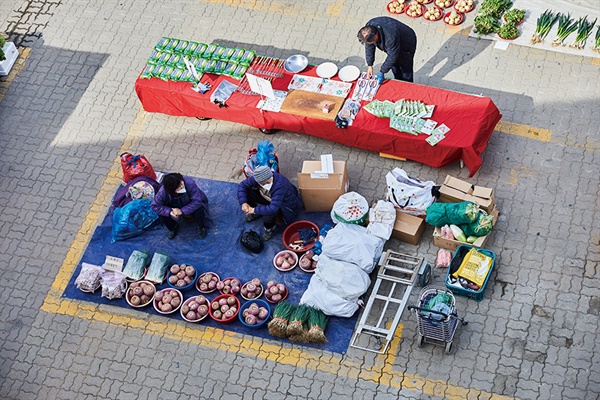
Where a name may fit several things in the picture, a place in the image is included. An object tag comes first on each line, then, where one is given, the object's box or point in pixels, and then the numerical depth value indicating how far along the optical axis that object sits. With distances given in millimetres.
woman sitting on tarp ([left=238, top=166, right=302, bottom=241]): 10914
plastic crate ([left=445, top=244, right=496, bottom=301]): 10281
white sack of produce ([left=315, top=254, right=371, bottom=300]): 10328
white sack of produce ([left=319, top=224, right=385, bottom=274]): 10539
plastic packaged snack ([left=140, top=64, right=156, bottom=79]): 12820
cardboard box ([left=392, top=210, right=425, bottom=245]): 10898
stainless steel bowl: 12781
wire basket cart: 9445
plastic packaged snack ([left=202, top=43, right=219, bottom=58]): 12953
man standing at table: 11839
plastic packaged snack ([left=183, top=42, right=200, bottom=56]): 13031
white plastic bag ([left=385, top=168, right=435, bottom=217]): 10992
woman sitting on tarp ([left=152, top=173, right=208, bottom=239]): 10852
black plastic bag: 11180
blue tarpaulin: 10984
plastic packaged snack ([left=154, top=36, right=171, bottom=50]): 13196
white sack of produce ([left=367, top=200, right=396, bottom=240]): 10781
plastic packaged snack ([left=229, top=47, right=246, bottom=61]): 12891
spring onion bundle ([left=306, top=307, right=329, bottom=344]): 10109
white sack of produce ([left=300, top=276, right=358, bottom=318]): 10328
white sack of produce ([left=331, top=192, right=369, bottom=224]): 10922
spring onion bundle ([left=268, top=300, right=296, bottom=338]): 10227
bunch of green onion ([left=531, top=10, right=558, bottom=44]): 13023
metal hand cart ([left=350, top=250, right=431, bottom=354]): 10211
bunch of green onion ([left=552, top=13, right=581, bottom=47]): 12883
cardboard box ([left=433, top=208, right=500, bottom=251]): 10703
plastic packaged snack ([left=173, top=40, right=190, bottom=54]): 13117
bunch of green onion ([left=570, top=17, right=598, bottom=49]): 12759
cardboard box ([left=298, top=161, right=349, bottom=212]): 11188
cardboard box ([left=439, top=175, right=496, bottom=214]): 10906
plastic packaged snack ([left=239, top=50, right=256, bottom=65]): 12875
